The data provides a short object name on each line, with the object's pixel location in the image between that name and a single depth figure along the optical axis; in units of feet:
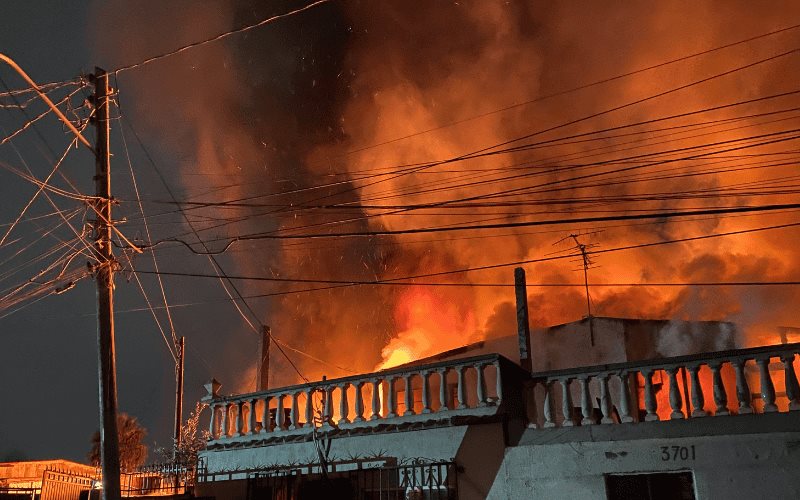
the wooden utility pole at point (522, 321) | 52.16
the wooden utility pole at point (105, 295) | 36.27
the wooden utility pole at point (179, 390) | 98.78
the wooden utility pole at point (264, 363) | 84.07
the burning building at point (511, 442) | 32.68
